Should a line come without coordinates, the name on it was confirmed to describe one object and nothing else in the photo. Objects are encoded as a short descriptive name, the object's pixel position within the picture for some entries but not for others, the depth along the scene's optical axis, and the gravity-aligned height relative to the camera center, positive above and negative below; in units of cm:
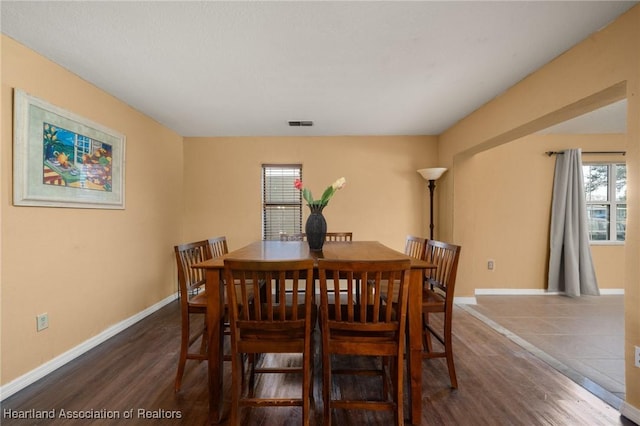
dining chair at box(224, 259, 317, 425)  129 -60
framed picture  183 +41
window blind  409 +16
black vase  226 -14
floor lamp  361 +50
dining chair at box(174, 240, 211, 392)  177 -63
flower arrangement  220 +14
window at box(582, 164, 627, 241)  406 +24
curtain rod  392 +93
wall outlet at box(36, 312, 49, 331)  194 -84
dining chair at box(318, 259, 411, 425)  130 -62
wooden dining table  151 -73
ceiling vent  340 +116
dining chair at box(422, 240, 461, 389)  181 -61
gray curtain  378 -30
